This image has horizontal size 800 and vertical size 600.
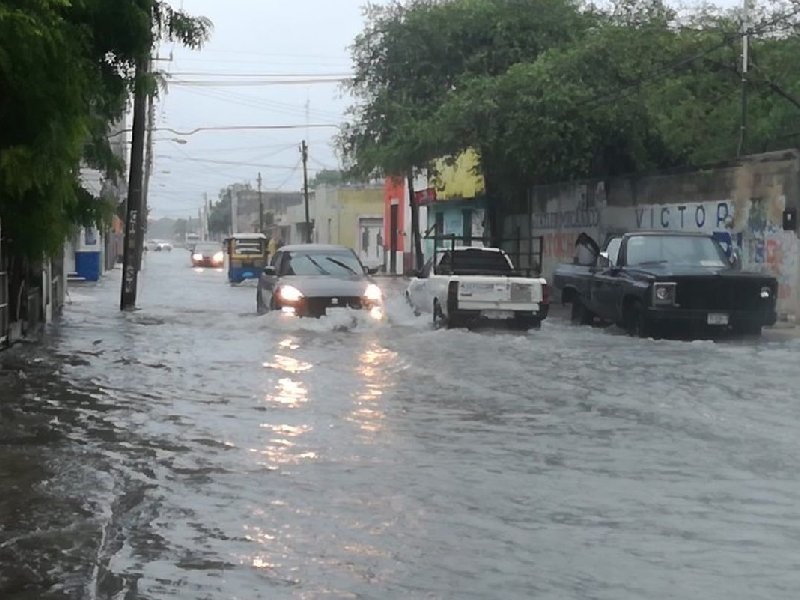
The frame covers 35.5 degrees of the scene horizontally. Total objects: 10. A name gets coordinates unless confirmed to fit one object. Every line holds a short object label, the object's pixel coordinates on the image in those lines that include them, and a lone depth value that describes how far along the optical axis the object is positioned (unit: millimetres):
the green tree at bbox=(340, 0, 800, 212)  29312
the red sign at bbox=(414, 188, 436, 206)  47838
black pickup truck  19922
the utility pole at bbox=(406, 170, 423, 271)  46625
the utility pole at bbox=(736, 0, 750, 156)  27419
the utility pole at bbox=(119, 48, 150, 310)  25609
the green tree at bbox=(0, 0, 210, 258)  11492
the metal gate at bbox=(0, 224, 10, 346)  16375
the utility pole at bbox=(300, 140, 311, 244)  77250
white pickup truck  21344
